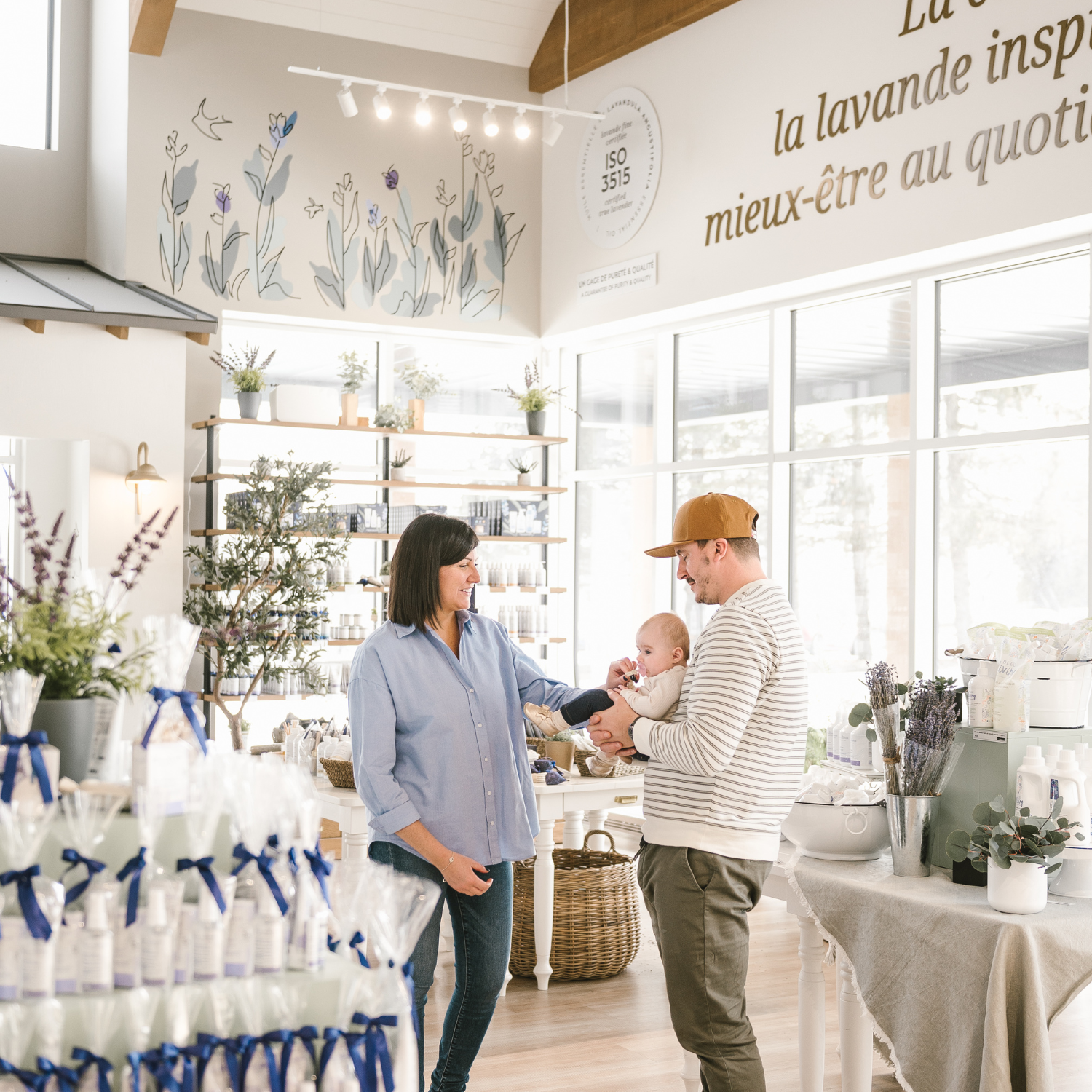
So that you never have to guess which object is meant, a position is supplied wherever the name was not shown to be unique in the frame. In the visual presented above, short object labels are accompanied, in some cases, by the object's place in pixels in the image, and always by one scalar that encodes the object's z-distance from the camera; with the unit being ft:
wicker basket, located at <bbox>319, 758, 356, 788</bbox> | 14.88
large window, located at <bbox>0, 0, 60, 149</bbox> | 26.48
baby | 10.03
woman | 9.44
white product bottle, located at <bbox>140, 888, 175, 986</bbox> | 6.17
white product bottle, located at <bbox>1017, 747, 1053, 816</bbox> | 9.87
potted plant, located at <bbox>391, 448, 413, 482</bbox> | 26.76
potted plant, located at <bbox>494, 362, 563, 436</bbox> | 27.73
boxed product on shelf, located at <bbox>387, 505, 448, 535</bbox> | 26.09
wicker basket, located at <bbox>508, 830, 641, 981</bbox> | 16.56
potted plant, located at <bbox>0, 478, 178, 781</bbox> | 6.79
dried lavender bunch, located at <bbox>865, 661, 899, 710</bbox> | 10.91
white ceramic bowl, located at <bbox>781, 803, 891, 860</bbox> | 10.78
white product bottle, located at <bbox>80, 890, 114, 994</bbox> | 6.08
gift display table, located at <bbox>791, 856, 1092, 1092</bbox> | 8.84
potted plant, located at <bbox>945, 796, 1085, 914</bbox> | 9.23
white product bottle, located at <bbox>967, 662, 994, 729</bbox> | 10.51
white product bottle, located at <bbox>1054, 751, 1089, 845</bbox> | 9.77
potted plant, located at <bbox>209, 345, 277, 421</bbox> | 24.49
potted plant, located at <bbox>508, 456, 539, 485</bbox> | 27.89
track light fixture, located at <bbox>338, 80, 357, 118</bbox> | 22.91
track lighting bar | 22.27
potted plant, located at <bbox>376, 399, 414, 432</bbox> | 26.25
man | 8.89
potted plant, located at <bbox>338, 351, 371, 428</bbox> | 25.95
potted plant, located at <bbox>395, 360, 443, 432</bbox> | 27.02
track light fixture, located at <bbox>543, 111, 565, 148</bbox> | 24.17
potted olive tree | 22.95
